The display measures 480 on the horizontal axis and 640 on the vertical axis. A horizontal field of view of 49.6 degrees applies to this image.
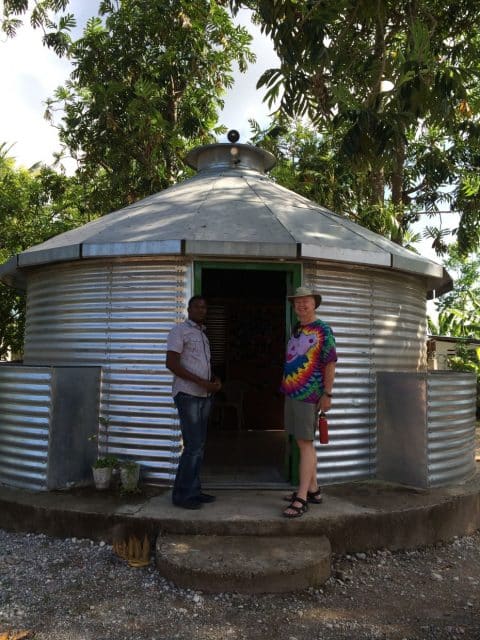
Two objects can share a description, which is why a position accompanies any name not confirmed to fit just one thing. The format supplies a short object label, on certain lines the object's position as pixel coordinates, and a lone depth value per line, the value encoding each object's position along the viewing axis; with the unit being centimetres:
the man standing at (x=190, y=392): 455
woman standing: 448
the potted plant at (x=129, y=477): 507
